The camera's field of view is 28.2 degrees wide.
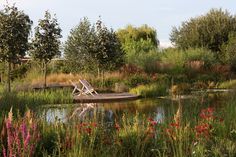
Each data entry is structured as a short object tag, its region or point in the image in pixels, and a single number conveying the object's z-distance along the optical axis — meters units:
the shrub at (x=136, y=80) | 21.58
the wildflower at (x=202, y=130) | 4.91
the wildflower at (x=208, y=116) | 5.63
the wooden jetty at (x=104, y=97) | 16.73
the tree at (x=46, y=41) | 19.83
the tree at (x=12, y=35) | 17.89
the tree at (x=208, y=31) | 33.66
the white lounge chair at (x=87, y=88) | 18.24
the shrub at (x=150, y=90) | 19.17
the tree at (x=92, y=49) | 22.31
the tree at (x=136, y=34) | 41.62
